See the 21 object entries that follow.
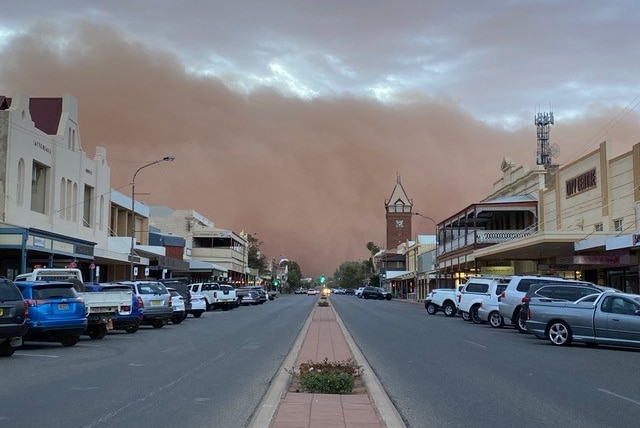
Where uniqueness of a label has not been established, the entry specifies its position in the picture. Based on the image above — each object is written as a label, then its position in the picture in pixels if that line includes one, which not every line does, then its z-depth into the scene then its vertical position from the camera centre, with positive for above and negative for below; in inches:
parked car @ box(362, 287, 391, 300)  3586.9 -78.4
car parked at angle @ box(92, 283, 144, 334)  951.6 -51.6
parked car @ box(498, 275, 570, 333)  1067.9 -24.2
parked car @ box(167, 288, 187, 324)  1228.5 -53.7
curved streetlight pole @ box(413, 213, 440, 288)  2787.9 +45.5
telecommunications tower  2596.0 +546.2
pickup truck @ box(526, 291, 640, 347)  745.0 -44.8
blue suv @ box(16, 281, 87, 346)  730.2 -35.4
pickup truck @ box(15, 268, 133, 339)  859.4 -29.4
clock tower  6190.9 +538.5
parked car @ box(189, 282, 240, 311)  1921.8 -48.1
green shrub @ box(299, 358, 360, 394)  400.8 -59.6
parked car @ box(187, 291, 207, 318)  1513.3 -60.1
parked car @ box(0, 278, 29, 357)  641.0 -38.1
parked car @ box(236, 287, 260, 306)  2404.9 -63.9
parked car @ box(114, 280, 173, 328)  1084.5 -37.0
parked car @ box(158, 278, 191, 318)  1392.7 -21.5
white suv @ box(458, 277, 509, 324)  1278.3 -27.7
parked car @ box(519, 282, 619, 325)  892.0 -16.2
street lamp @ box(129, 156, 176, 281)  1628.6 +232.7
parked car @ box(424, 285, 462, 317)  1626.5 -54.8
